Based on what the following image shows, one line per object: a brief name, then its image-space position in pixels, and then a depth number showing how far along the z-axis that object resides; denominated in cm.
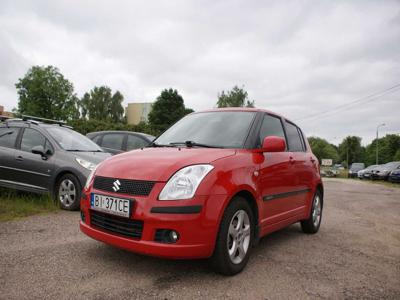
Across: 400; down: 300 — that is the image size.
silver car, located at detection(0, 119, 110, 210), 642
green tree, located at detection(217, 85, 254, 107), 5507
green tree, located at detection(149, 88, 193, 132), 5603
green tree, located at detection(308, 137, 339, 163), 12762
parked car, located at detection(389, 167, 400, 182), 2448
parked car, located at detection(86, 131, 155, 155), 1039
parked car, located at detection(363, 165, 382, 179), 2922
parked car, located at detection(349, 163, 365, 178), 3897
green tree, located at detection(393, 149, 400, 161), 7938
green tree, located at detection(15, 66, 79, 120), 5512
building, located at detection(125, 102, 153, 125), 8088
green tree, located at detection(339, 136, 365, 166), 11519
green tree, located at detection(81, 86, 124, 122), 7369
